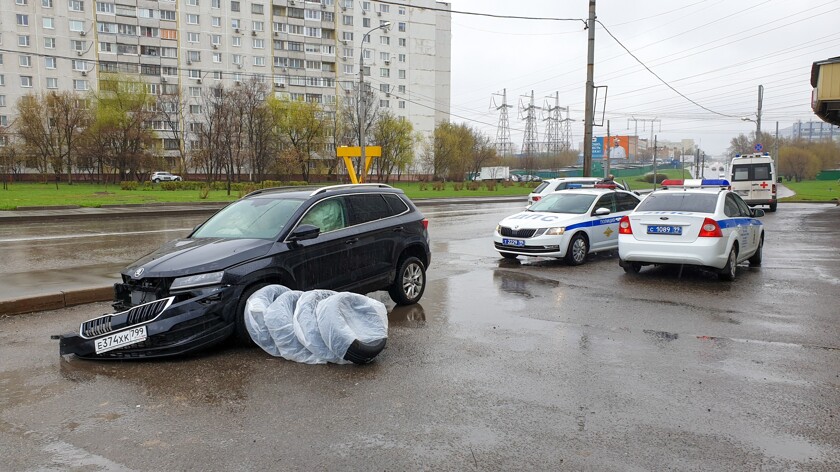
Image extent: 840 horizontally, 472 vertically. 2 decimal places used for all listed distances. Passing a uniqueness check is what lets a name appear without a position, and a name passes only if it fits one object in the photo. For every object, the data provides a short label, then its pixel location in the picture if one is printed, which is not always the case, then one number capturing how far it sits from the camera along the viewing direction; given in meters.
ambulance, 29.30
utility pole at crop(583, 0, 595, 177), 21.80
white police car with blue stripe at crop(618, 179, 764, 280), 10.15
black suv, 5.69
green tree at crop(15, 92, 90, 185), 65.62
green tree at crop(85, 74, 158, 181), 62.34
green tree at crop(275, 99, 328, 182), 72.44
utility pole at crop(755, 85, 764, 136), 44.01
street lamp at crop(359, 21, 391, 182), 29.49
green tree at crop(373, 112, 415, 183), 75.56
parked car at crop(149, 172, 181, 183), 68.31
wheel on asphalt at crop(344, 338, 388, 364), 5.55
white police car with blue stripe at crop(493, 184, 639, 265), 12.25
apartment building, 75.06
